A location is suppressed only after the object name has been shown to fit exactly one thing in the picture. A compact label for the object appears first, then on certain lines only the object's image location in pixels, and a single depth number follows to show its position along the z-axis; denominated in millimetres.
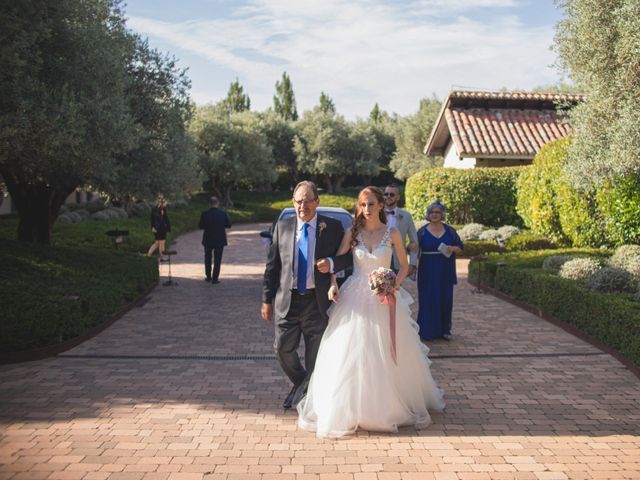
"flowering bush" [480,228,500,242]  19897
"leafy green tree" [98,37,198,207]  14523
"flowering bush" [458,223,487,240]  20814
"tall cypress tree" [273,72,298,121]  88438
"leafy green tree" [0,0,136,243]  9383
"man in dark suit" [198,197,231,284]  15133
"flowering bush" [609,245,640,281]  11052
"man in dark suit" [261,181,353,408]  5941
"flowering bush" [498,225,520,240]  19359
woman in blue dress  9172
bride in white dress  5516
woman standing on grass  18562
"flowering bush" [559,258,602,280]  10930
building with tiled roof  24383
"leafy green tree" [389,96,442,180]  49531
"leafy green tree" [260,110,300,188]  62812
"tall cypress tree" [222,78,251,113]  85500
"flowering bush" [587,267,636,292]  9523
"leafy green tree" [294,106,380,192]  60125
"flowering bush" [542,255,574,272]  12281
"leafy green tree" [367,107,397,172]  68750
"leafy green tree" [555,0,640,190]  9938
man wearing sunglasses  8698
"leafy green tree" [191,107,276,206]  48656
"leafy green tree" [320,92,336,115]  92812
